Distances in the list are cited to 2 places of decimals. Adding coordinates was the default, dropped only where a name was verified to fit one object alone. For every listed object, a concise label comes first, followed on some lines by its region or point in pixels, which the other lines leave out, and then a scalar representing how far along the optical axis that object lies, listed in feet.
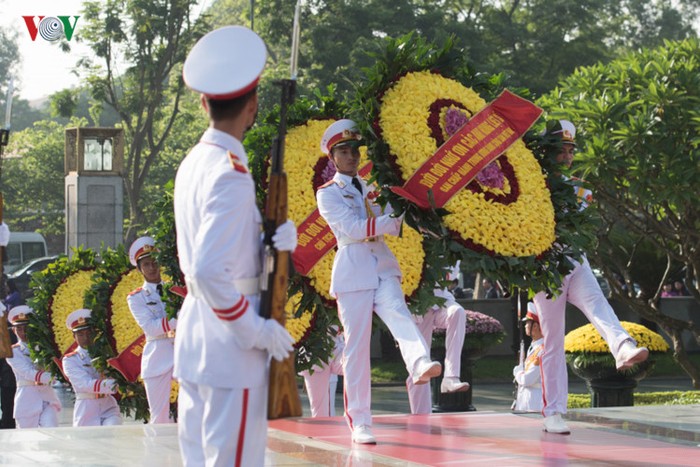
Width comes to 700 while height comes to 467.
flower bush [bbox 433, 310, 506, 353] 48.29
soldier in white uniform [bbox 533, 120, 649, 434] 28.76
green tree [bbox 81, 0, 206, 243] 99.96
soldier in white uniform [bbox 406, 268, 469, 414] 35.58
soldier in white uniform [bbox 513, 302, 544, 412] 40.52
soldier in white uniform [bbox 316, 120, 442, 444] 26.89
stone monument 75.61
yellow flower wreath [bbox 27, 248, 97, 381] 42.80
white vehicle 130.11
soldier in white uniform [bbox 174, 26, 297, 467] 14.80
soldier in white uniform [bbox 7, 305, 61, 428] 42.63
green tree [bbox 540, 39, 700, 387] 43.34
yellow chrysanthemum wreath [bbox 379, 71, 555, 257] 26.99
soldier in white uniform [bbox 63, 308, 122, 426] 39.50
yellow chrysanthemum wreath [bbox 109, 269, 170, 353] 38.90
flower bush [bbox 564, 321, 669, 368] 41.86
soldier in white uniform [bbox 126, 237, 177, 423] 35.81
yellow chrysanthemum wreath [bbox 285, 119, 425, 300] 30.25
